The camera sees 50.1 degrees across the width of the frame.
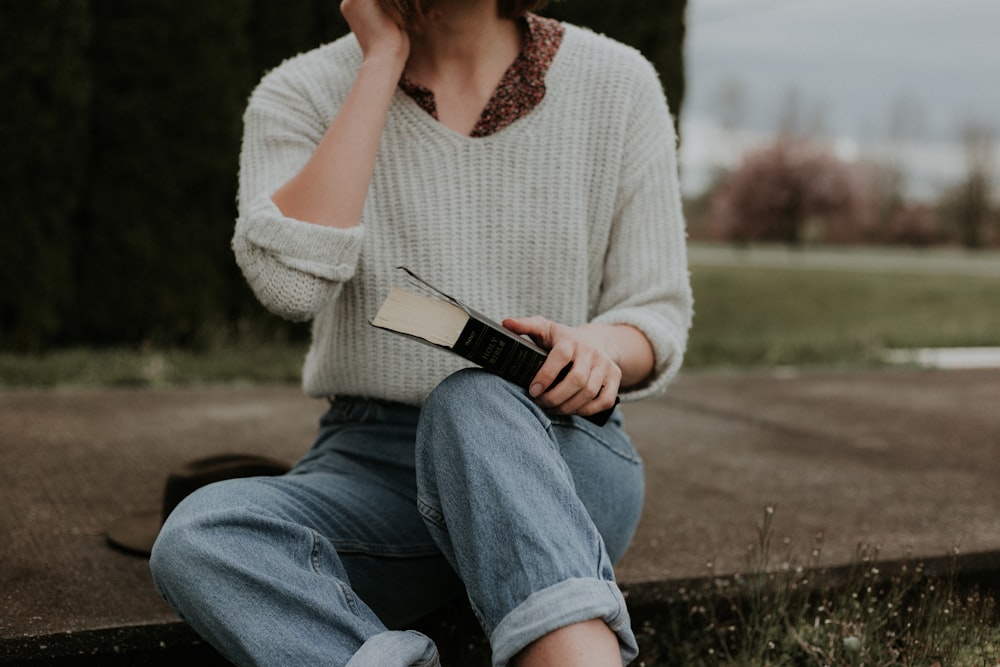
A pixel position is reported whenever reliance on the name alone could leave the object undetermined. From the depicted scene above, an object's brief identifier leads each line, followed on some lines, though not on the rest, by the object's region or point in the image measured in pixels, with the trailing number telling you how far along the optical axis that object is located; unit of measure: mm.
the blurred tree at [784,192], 26734
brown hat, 2029
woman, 1406
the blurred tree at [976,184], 33375
